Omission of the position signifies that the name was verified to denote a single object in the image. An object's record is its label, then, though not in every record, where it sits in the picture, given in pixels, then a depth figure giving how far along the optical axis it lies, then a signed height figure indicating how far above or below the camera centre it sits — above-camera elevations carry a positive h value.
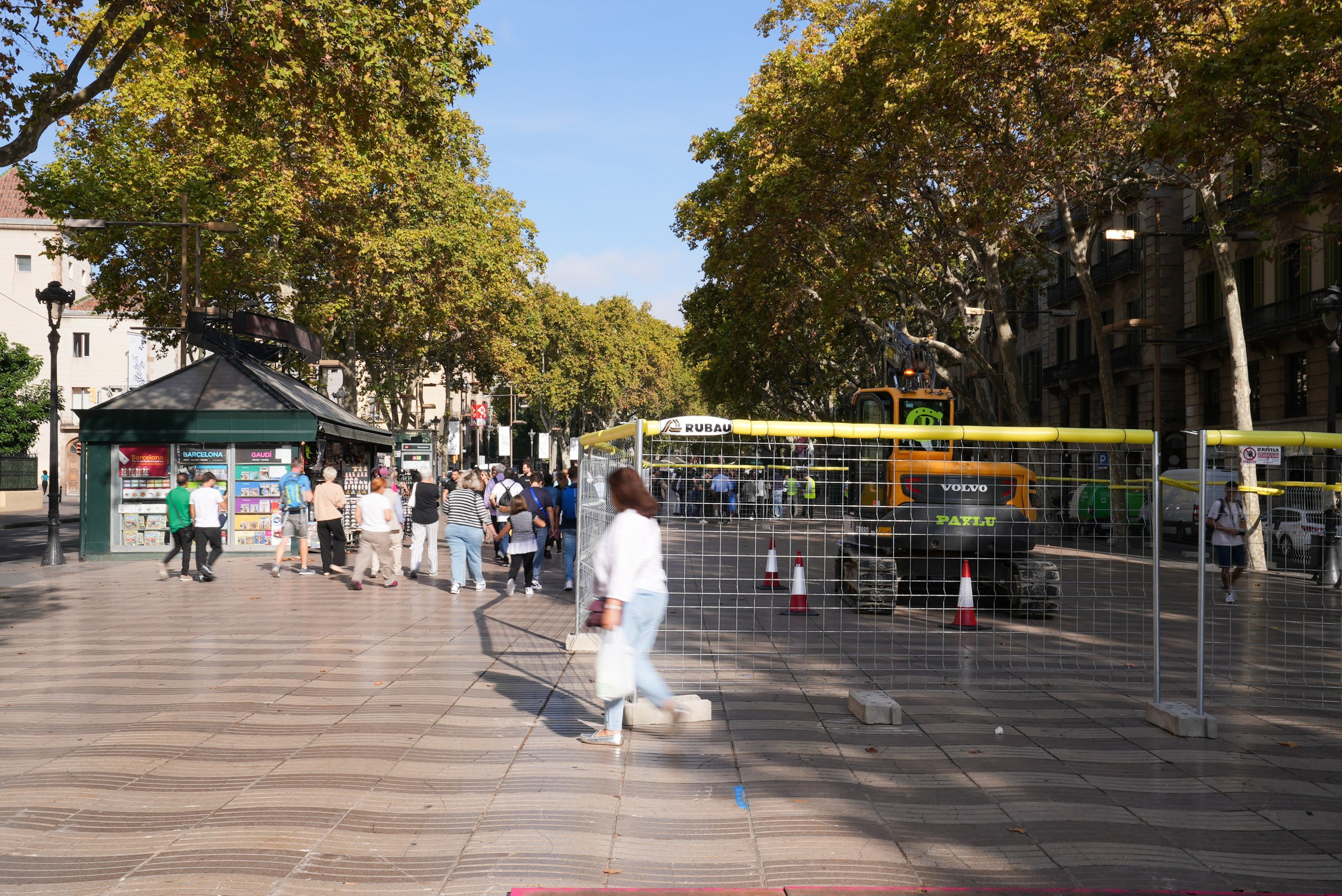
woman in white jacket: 6.09 -0.58
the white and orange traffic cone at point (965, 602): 8.13 -1.01
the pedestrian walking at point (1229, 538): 13.70 -0.91
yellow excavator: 7.53 -0.42
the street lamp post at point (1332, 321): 17.53 +2.20
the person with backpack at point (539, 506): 15.02 -0.54
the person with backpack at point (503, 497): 15.23 -0.43
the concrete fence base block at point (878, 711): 6.98 -1.50
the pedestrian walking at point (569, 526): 14.66 -0.77
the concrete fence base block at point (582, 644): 9.86 -1.54
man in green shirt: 16.52 -0.76
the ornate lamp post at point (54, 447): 19.31 +0.34
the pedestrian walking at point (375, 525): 15.88 -0.82
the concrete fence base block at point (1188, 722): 6.72 -1.52
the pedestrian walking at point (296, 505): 18.09 -0.62
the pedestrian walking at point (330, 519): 17.39 -0.81
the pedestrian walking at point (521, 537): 14.30 -0.91
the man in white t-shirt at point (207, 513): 16.44 -0.67
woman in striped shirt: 14.91 -0.75
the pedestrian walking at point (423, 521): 16.89 -0.83
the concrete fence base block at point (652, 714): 6.95 -1.52
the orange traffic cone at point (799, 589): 10.91 -1.22
